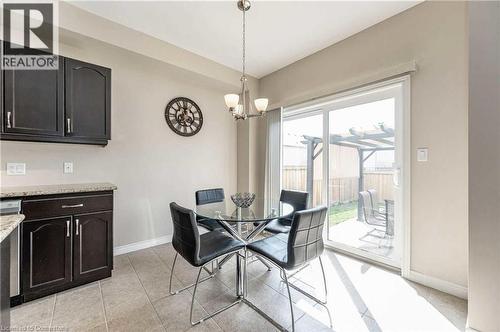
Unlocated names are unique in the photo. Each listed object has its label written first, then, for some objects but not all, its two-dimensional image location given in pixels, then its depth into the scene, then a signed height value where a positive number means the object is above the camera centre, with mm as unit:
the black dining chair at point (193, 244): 1608 -693
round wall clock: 3312 +799
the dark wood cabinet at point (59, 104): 1957 +626
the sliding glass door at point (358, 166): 2484 -4
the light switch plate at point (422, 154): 2135 +119
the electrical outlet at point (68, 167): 2500 -18
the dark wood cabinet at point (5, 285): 1025 -616
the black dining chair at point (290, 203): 2531 -490
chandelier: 2100 +635
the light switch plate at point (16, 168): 2203 -32
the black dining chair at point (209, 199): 2555 -455
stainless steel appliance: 1735 -713
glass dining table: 1893 -470
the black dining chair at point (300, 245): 1540 -616
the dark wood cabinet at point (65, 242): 1845 -733
